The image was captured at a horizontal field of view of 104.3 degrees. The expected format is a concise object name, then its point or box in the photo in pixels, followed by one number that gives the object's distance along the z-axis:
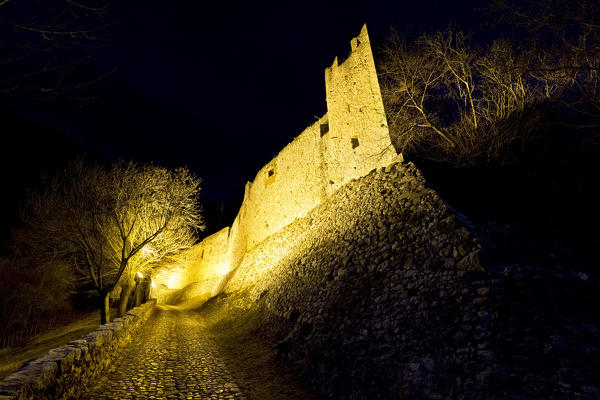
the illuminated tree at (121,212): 9.40
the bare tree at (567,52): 4.07
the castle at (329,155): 9.59
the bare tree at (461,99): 7.87
